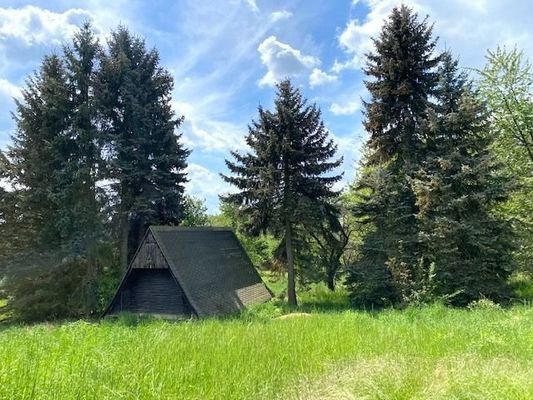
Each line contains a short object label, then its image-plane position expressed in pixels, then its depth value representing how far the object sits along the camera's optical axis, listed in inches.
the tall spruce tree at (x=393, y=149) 697.0
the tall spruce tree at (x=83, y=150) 847.1
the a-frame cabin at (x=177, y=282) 679.1
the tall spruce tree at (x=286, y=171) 810.8
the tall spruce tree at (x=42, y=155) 858.1
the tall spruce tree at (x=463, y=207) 628.1
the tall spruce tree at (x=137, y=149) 900.0
